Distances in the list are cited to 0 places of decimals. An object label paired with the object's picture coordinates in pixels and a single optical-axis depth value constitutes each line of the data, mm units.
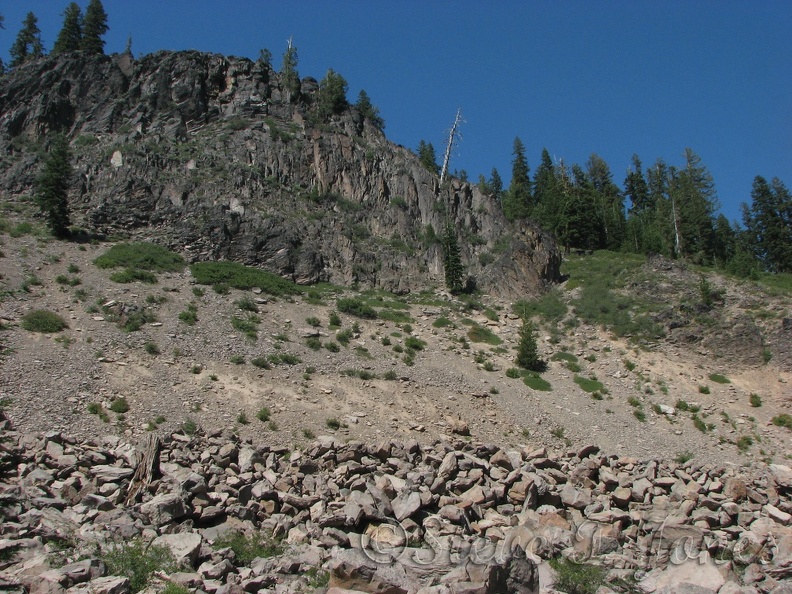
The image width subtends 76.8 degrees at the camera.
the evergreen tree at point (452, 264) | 49375
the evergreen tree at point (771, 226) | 65938
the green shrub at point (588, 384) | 33375
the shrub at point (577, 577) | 12211
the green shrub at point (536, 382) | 32891
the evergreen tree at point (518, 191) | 71625
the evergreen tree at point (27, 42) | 75538
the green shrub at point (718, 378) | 34312
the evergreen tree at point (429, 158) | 74312
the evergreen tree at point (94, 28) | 71938
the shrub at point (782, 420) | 28797
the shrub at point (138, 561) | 10727
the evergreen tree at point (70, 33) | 72250
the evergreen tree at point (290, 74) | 71250
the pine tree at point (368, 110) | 75494
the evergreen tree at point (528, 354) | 36000
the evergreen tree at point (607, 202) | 69750
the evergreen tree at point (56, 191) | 43562
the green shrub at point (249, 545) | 13008
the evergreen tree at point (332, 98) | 70438
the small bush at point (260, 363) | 29031
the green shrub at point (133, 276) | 37562
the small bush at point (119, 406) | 22000
